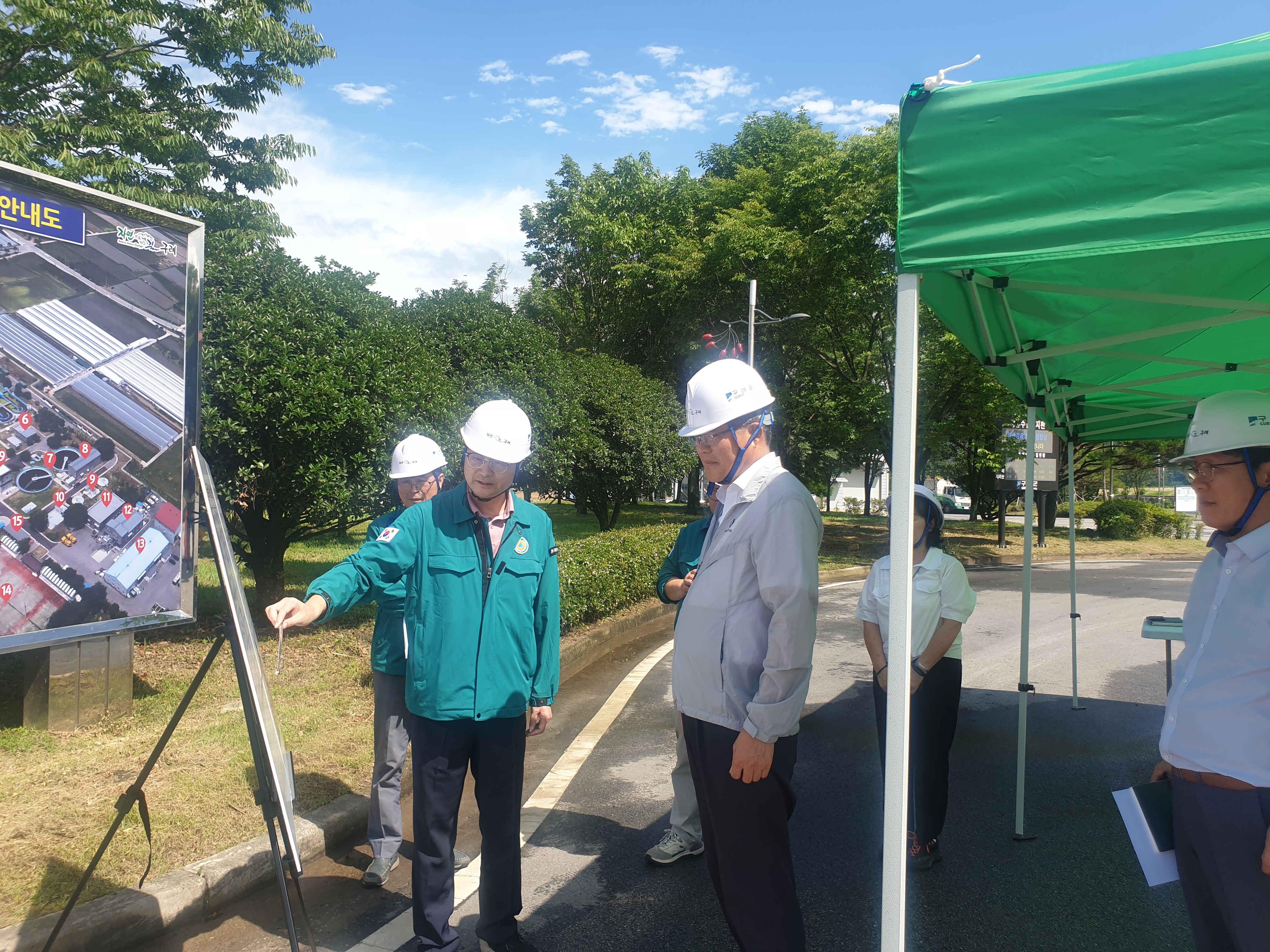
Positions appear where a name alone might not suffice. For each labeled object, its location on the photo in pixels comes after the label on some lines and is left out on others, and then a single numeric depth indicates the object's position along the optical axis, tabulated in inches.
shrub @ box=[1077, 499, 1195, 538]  1130.7
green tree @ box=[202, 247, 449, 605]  266.5
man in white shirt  81.4
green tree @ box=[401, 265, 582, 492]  558.6
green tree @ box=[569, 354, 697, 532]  765.3
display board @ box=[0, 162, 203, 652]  105.7
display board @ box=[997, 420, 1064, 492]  808.3
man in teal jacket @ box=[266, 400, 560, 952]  115.6
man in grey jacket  95.0
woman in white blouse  147.2
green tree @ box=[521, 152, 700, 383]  1059.3
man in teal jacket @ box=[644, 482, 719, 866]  155.5
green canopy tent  77.3
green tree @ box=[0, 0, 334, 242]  512.1
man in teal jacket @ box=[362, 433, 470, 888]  143.1
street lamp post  714.2
